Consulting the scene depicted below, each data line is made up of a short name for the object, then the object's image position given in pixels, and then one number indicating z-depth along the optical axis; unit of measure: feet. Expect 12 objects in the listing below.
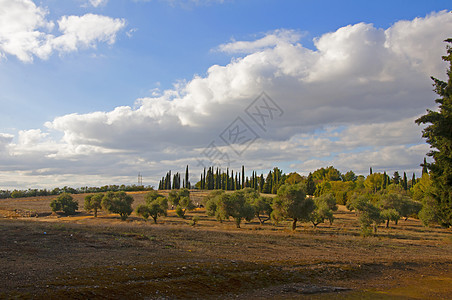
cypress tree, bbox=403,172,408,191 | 378.53
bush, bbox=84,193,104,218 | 256.50
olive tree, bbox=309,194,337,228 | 192.03
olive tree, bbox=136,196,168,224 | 198.07
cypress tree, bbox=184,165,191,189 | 429.30
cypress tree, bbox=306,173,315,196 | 400.06
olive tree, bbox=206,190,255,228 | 185.78
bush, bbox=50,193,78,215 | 264.68
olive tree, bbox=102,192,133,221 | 213.87
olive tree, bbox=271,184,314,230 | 167.73
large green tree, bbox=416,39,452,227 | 71.67
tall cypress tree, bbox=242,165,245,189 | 440.45
